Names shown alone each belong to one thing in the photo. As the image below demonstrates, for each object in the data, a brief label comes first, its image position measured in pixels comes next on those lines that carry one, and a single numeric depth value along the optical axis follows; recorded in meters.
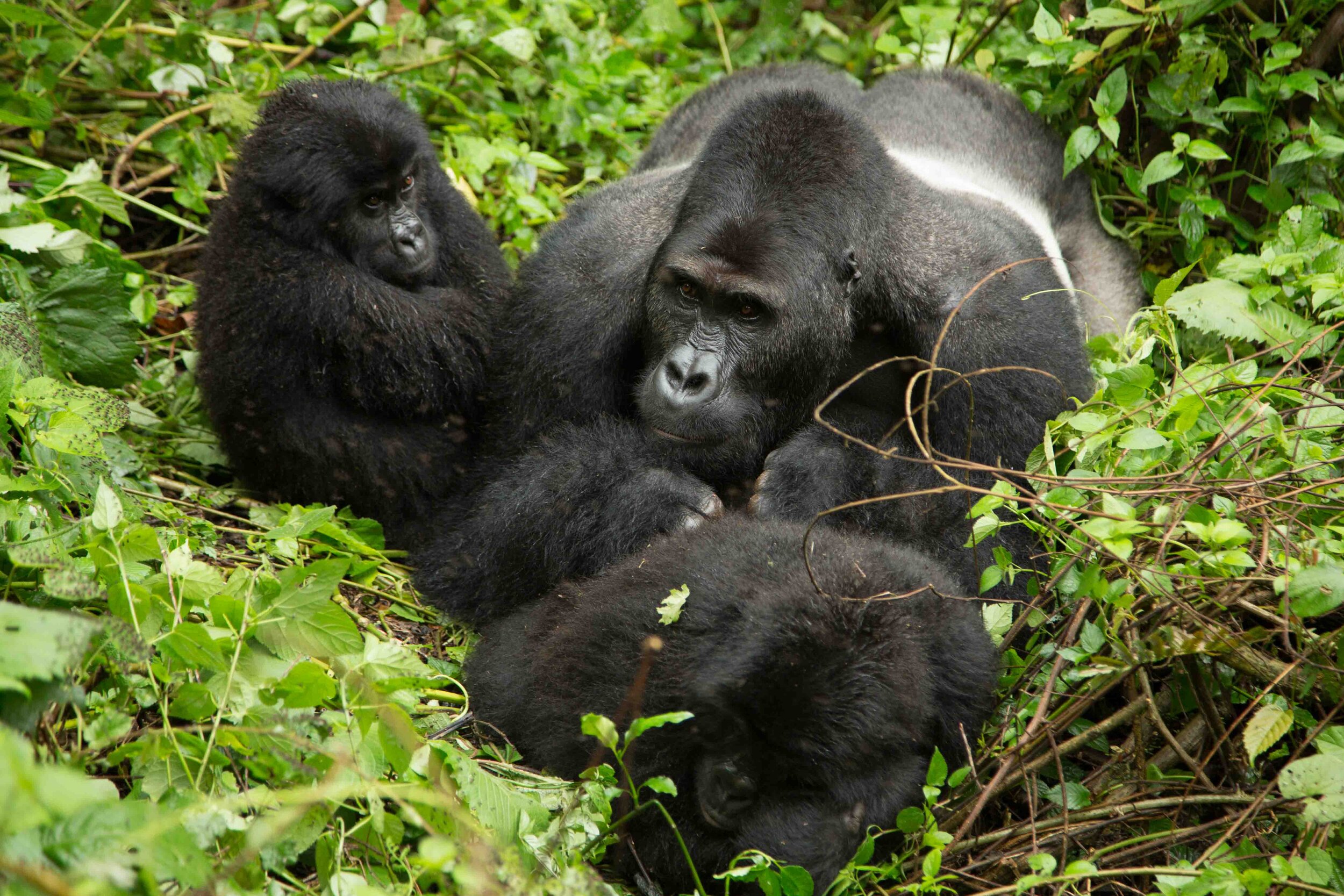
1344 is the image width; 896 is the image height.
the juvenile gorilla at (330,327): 7.47
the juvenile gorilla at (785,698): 4.75
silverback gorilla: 6.34
